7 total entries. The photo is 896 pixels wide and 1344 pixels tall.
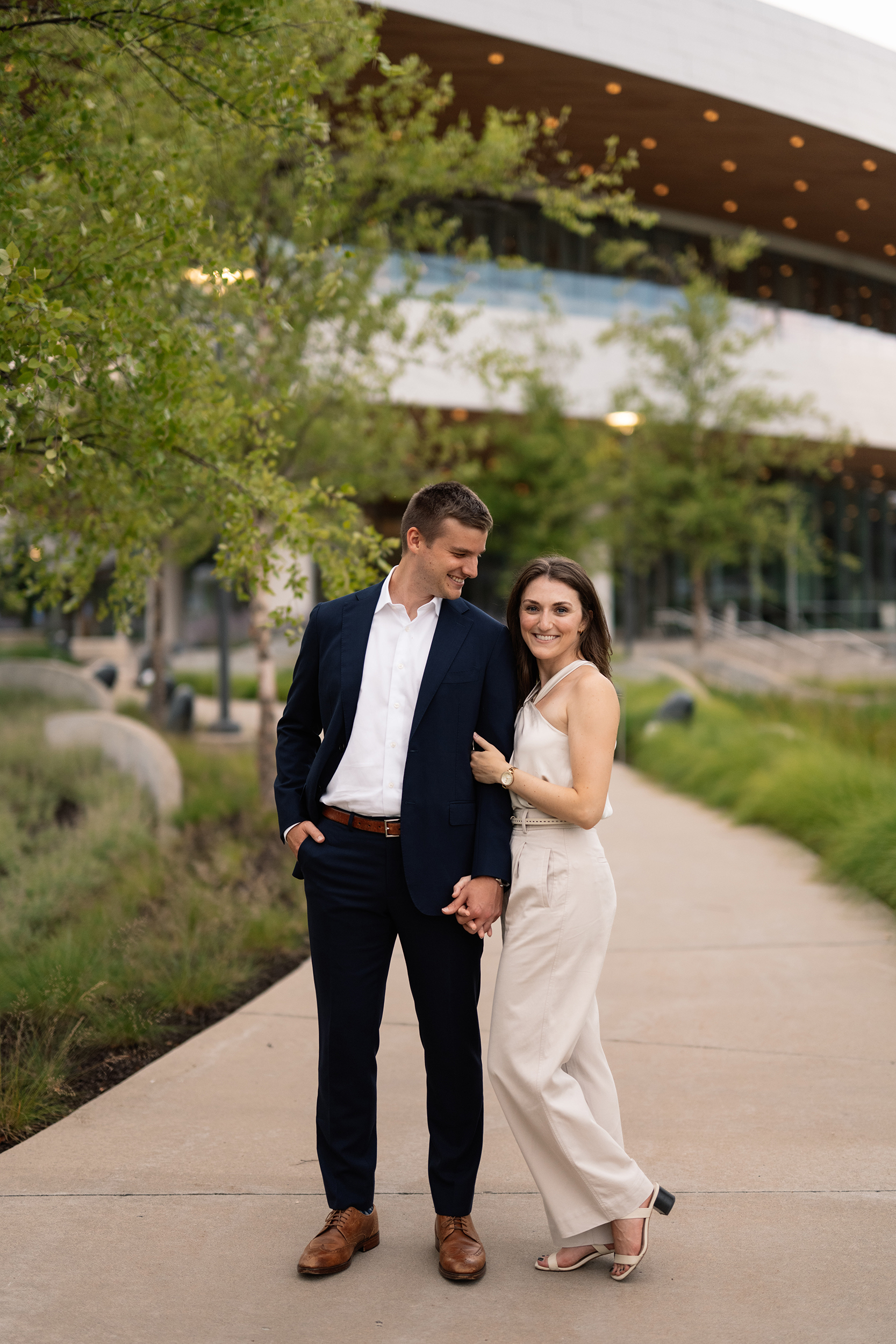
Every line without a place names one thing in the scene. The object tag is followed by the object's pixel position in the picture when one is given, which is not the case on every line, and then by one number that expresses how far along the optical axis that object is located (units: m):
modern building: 22.39
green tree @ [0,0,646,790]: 4.33
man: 3.08
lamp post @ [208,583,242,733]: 16.25
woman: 2.93
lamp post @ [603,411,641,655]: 20.89
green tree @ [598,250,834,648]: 22.59
